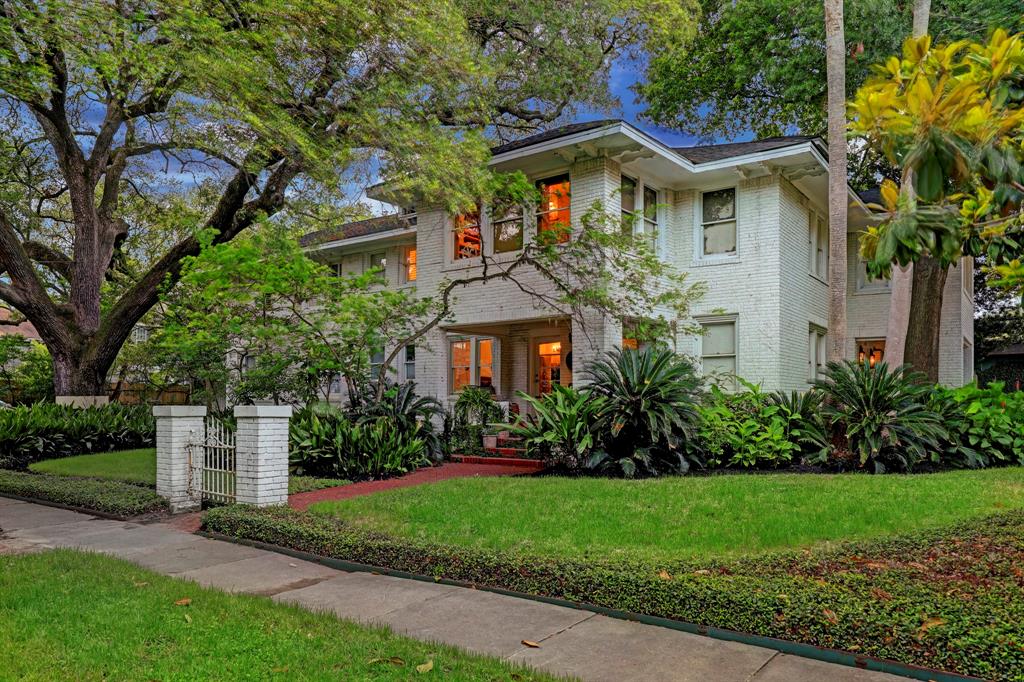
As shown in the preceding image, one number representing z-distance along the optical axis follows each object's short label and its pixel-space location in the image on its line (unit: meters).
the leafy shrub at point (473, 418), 13.94
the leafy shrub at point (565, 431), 9.88
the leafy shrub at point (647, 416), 9.45
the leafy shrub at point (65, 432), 13.75
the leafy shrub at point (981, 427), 9.67
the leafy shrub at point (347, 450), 10.59
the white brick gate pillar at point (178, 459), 8.95
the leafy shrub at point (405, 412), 12.09
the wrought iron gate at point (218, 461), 8.70
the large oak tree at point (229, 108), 10.14
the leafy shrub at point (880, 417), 9.25
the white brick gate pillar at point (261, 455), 7.98
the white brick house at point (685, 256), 13.22
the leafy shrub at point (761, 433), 9.89
